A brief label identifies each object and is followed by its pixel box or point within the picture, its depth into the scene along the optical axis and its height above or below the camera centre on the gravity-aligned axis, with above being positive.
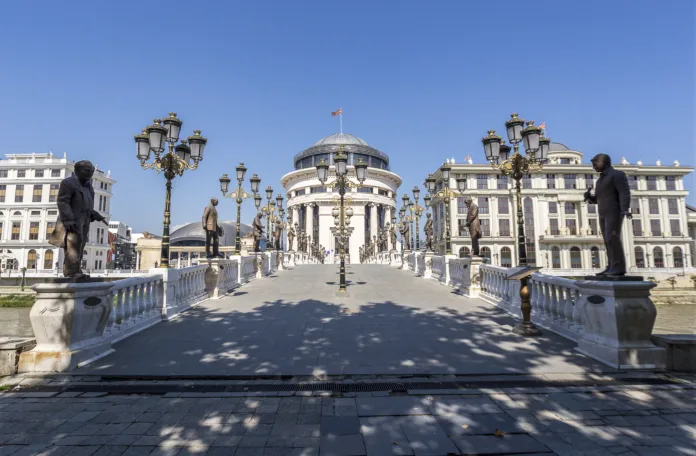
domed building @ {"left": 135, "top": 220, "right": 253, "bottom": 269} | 71.12 +3.29
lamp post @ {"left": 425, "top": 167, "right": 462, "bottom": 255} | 15.94 +3.01
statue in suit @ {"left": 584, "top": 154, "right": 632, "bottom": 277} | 5.51 +0.74
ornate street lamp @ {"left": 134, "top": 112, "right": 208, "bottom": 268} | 9.05 +2.97
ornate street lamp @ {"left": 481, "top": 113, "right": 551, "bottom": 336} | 8.87 +2.77
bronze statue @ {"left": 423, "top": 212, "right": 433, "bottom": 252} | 20.71 +1.28
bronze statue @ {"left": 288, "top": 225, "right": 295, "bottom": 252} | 42.04 +2.31
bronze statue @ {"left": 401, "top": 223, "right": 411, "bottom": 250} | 28.60 +1.65
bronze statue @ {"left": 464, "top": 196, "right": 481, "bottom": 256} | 12.95 +1.10
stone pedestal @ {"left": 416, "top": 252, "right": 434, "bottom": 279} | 18.78 -0.75
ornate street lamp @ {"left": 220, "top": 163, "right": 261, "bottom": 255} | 16.11 +3.22
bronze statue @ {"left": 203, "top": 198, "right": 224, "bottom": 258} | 12.28 +1.10
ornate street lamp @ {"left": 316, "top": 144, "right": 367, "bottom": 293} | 12.96 +3.25
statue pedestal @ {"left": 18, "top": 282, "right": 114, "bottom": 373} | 4.94 -1.06
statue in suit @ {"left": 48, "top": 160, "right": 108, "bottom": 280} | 5.51 +0.62
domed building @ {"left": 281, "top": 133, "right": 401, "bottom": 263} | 70.44 +12.12
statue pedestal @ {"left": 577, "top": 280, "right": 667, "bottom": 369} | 4.95 -1.11
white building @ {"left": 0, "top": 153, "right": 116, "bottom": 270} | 59.50 +8.02
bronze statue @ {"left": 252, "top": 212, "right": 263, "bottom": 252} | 20.88 +1.57
